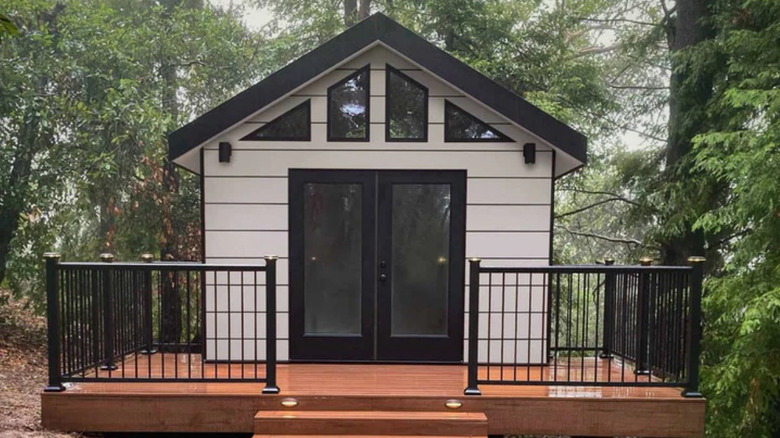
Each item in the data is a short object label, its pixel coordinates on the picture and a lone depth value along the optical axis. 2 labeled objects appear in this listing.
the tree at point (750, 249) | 5.48
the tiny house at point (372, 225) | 5.12
